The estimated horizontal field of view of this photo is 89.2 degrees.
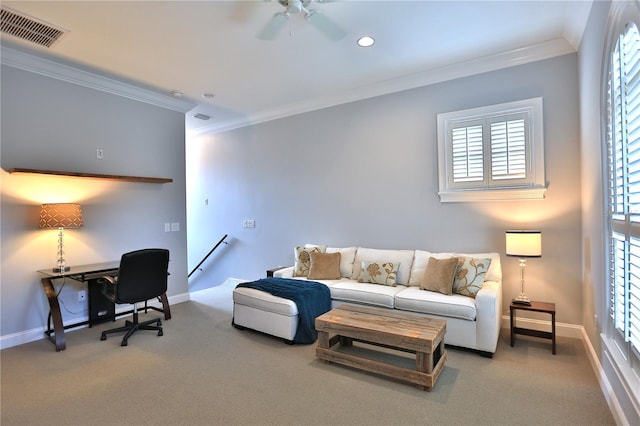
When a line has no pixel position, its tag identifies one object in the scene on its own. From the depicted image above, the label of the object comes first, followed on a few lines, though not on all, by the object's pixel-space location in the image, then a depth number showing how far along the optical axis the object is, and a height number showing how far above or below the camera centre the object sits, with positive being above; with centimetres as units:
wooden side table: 305 -102
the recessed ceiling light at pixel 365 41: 327 +174
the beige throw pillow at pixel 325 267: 424 -73
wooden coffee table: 245 -101
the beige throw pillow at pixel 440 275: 338 -69
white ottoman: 334 -109
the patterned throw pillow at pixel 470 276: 328 -68
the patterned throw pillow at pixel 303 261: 443 -67
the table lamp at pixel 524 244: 318 -35
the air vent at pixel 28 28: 279 +172
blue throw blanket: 336 -92
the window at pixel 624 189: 175 +11
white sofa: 299 -93
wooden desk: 334 -98
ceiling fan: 263 +170
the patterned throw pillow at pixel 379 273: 385 -74
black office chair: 334 -73
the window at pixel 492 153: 350 +65
